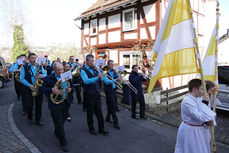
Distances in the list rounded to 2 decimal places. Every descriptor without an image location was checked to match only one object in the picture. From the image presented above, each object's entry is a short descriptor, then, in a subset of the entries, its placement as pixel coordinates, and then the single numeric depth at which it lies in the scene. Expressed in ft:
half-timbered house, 36.42
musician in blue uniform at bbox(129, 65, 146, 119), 18.97
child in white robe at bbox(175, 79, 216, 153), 8.00
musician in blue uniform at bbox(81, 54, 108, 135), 14.02
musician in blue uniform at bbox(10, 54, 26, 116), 17.94
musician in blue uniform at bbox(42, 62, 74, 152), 12.49
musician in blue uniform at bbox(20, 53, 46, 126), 16.22
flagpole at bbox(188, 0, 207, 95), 7.95
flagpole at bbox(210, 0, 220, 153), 8.09
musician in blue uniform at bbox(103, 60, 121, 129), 16.53
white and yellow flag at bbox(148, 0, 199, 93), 8.83
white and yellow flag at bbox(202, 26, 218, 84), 10.52
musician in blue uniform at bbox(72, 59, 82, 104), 25.04
